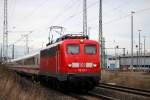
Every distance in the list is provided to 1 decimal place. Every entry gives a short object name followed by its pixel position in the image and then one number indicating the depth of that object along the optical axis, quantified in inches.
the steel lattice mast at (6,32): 1904.7
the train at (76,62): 812.0
